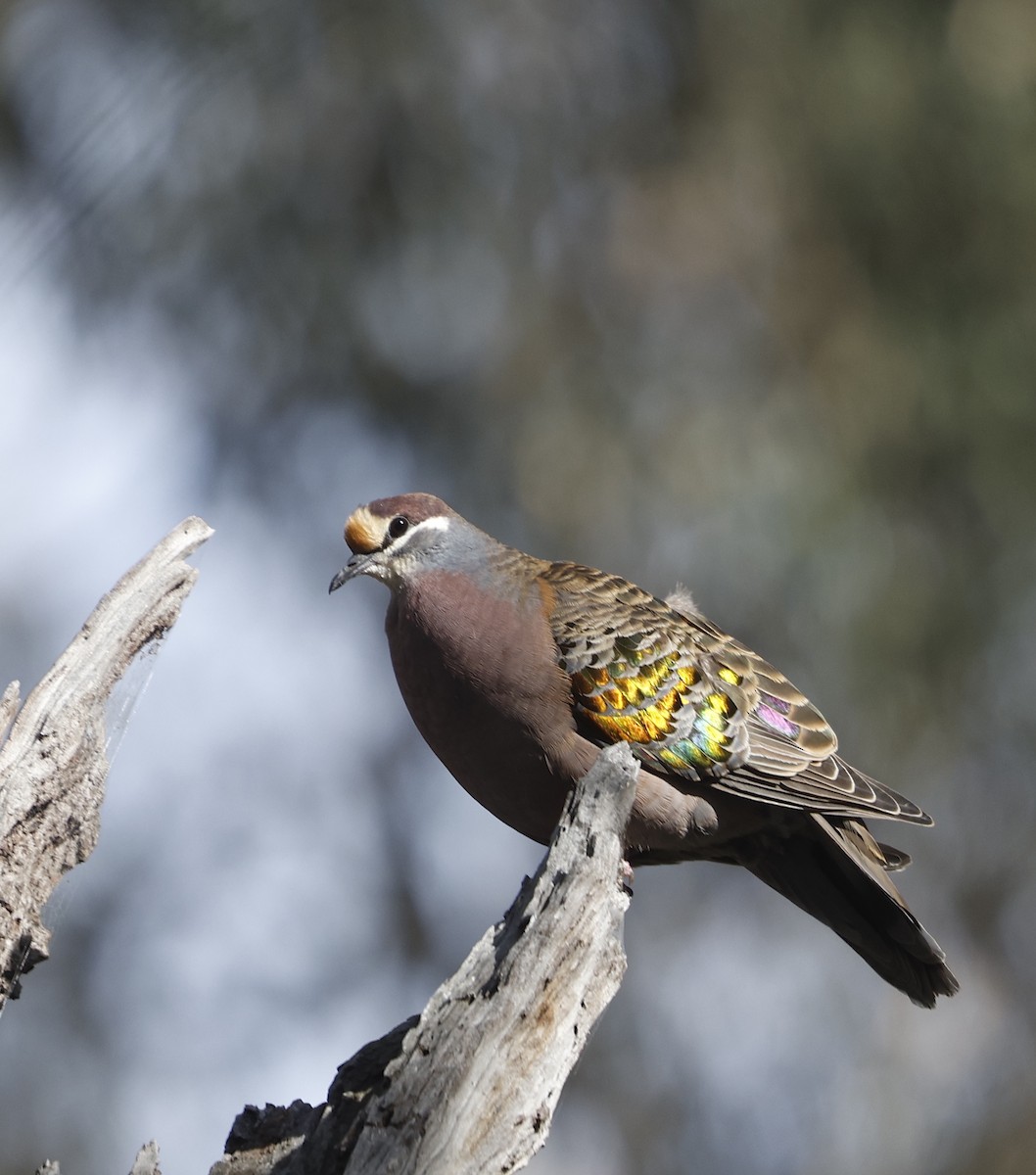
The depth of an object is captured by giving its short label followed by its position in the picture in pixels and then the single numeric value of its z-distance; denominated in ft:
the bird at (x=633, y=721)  29.32
